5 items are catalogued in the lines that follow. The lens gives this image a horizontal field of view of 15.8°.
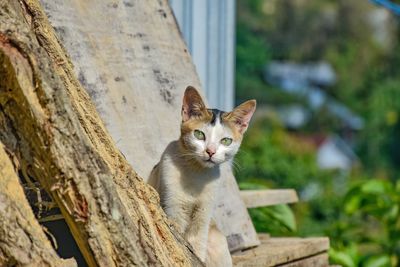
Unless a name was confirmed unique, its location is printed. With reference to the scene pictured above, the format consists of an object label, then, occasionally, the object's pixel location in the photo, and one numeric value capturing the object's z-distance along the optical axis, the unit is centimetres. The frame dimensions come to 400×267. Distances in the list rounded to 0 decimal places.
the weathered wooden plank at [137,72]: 495
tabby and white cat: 472
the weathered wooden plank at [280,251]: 497
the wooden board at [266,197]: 594
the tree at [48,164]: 352
